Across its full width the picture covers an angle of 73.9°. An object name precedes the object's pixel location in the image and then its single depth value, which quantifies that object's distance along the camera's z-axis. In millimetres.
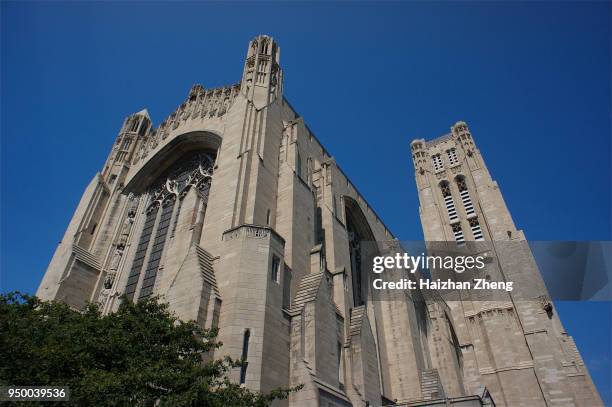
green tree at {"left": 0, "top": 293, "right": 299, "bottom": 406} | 8820
